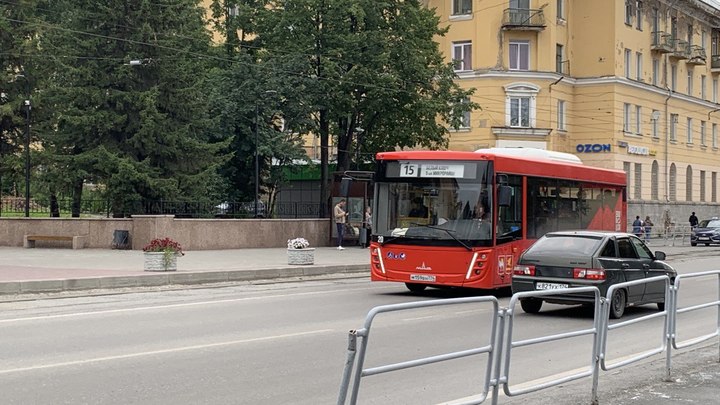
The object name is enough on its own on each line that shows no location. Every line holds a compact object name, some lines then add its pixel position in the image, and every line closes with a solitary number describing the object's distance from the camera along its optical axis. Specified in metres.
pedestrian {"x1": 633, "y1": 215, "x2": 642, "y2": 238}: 53.66
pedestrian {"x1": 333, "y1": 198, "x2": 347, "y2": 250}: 37.12
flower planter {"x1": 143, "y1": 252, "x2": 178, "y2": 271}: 23.73
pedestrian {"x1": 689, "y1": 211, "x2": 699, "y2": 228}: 64.12
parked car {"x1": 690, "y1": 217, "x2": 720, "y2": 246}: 53.03
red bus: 19.23
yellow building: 58.75
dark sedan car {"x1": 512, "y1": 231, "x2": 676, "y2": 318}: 16.11
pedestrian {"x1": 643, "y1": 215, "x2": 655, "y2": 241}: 56.22
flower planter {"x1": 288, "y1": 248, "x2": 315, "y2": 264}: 27.78
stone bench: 34.41
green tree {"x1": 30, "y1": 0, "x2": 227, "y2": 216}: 38.66
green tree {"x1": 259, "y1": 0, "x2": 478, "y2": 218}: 42.97
